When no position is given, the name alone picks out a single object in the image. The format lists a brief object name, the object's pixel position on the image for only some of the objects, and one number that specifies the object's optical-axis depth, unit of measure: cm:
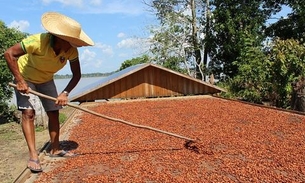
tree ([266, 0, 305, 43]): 1121
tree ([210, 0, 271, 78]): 1173
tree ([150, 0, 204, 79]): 1347
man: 211
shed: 766
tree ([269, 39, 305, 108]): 610
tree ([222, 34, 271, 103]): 753
